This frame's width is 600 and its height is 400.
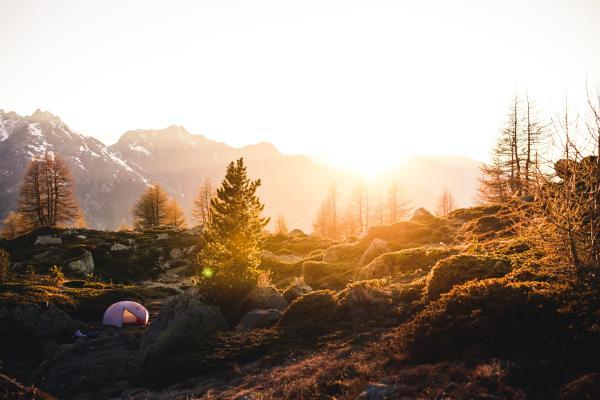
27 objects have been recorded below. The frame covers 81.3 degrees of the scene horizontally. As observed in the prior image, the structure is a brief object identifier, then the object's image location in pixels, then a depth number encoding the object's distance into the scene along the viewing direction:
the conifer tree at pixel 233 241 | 21.08
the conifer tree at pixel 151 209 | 76.06
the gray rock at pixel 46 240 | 45.92
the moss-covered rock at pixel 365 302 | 14.52
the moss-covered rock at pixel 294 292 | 21.51
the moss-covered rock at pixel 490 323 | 8.07
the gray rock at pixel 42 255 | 40.31
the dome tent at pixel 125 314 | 22.41
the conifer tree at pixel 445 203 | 84.75
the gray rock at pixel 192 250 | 49.19
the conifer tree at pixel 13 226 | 63.50
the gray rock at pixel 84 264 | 37.69
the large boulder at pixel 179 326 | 14.51
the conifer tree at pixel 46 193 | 59.01
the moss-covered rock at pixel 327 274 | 25.73
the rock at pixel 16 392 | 7.19
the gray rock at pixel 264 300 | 20.03
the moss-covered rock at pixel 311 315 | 14.50
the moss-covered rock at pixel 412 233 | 30.69
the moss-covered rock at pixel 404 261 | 20.80
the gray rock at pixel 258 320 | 16.89
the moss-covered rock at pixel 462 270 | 13.28
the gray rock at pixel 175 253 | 48.69
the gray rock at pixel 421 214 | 41.53
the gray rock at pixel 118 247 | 46.29
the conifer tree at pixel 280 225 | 84.25
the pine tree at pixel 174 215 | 78.31
